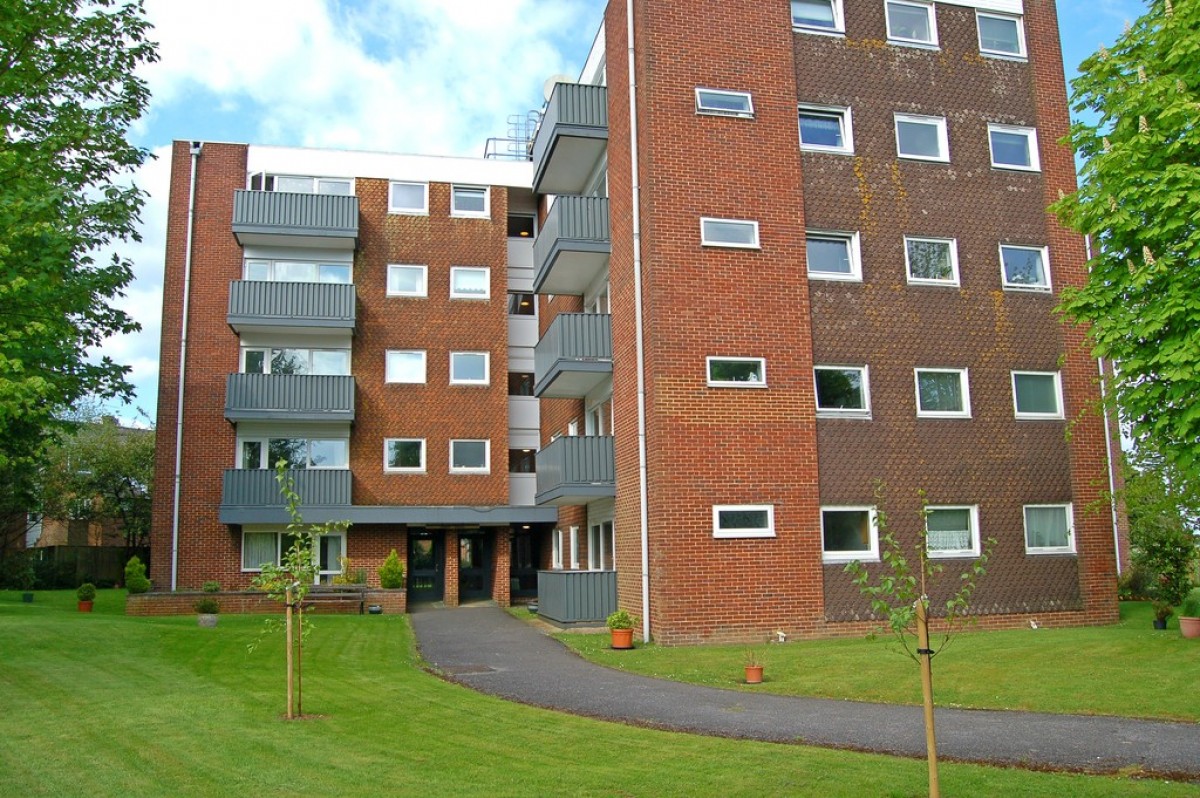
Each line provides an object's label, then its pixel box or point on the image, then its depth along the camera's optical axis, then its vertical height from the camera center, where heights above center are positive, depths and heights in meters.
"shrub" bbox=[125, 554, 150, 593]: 27.48 -0.48
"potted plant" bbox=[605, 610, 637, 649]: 17.36 -1.36
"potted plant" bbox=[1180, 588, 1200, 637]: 16.25 -1.28
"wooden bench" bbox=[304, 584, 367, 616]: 26.67 -1.03
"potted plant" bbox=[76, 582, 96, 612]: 26.91 -0.91
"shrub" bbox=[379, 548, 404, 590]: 28.14 -0.51
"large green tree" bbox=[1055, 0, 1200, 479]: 13.01 +4.22
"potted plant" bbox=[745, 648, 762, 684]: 13.35 -1.64
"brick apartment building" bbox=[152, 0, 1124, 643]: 18.55 +4.54
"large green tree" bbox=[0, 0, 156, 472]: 14.18 +5.71
